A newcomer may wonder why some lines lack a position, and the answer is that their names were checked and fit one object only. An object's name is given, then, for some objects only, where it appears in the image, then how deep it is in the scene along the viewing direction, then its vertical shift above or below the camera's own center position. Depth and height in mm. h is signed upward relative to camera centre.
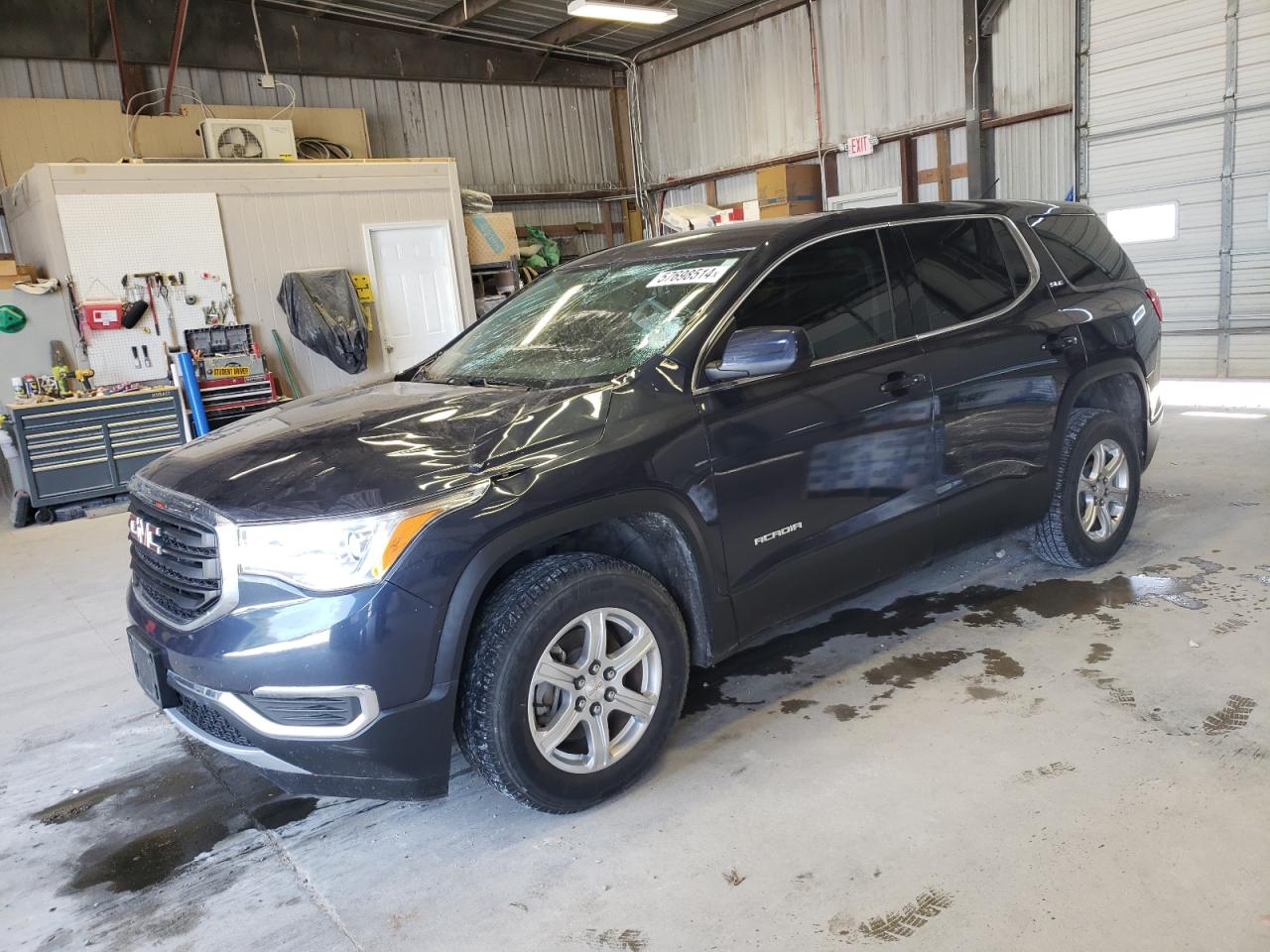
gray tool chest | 7570 -729
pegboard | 8445 +832
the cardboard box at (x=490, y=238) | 10992 +866
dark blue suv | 2158 -518
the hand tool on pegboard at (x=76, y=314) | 8459 +356
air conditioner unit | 9711 +2066
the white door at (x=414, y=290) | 10234 +332
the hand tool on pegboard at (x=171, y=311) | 8797 +307
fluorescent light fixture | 9742 +3100
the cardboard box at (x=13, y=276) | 8320 +743
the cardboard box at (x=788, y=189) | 12102 +1195
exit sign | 11688 +1604
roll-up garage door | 8836 +834
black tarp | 9344 +142
